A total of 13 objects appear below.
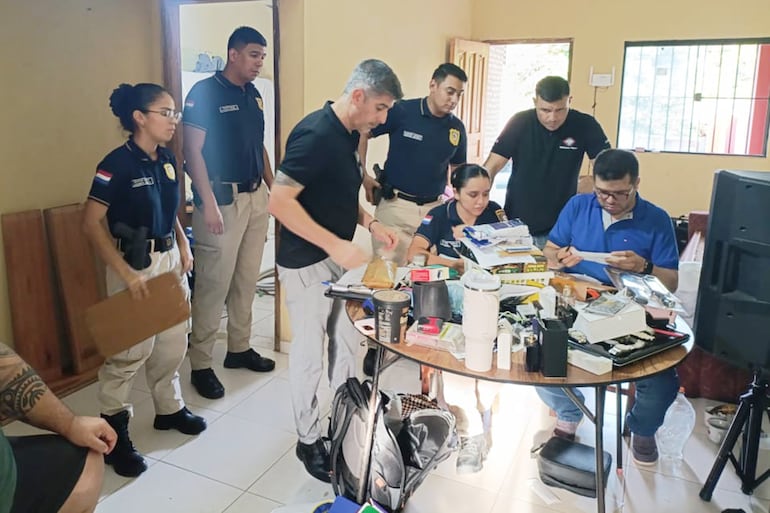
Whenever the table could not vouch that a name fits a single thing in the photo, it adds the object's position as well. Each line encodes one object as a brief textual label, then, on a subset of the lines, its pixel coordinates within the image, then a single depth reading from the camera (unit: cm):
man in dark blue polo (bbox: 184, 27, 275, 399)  285
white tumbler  160
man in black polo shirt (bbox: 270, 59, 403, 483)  206
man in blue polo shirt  226
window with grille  547
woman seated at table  249
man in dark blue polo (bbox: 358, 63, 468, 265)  311
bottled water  252
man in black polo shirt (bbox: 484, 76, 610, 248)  296
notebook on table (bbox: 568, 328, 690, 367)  163
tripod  218
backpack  193
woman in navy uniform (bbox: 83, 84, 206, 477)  232
